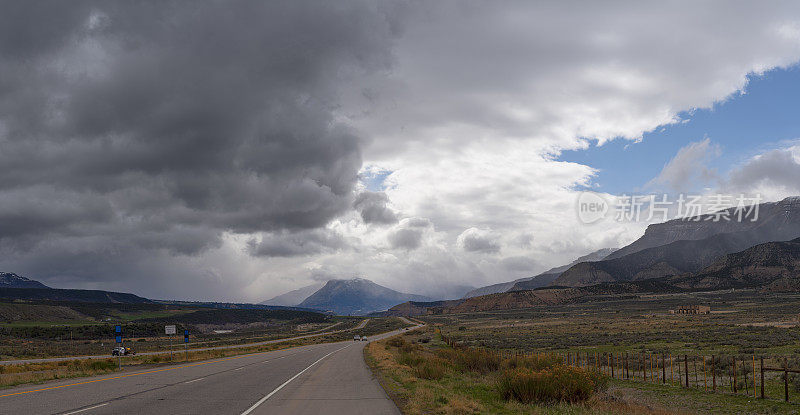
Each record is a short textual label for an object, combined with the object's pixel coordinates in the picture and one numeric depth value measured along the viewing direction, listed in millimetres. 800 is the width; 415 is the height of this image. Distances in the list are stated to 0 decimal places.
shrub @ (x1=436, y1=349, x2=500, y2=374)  27688
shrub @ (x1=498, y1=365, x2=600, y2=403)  15875
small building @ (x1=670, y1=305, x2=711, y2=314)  100162
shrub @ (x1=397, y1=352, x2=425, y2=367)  30905
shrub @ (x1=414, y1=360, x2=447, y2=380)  24078
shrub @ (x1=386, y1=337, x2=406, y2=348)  58406
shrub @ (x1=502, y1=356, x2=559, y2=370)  21541
